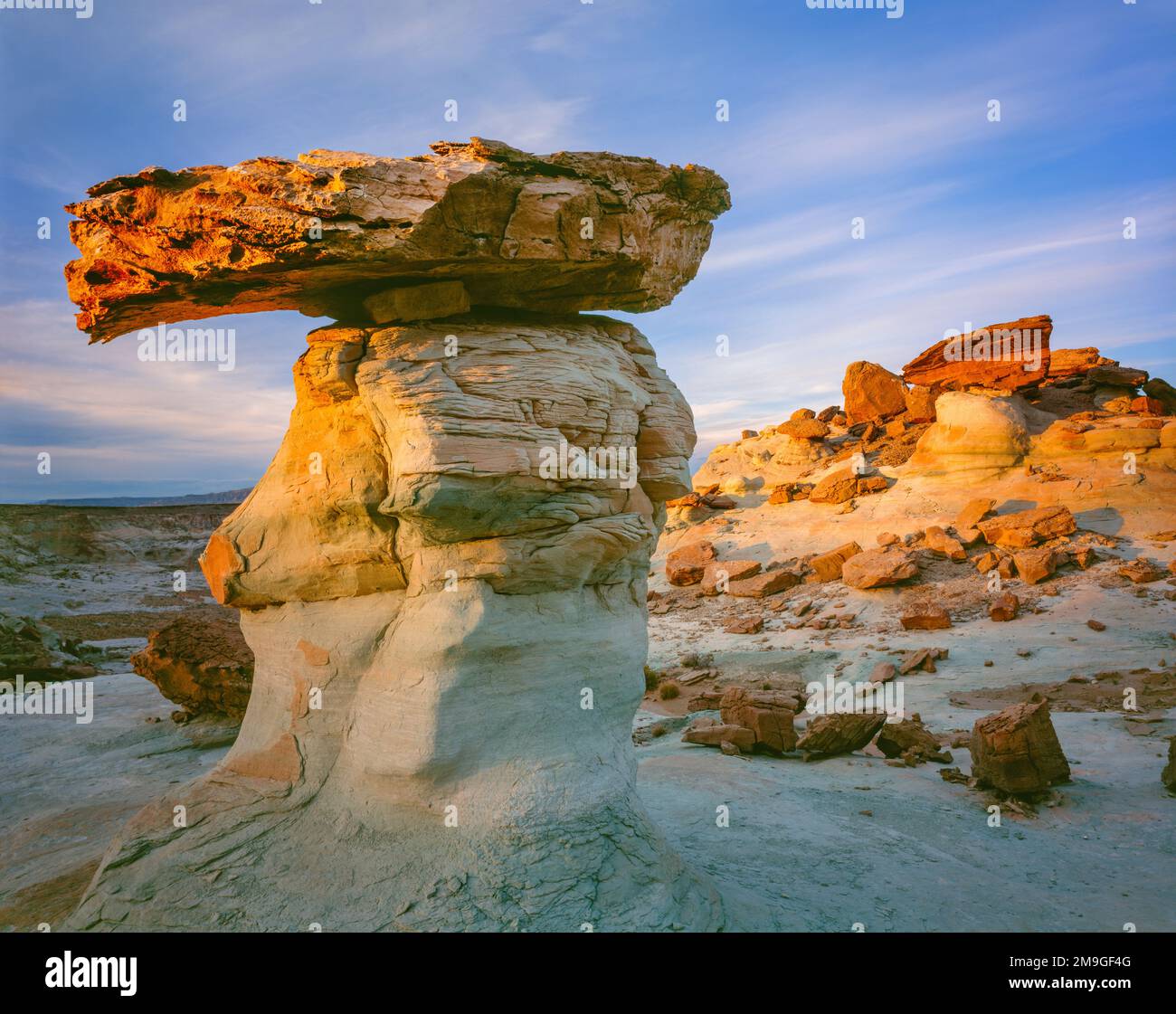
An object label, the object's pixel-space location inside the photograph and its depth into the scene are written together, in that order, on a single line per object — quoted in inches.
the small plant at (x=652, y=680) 564.1
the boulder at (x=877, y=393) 1080.2
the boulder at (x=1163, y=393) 867.4
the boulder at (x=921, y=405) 995.9
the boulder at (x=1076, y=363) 955.3
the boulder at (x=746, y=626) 679.7
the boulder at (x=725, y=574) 810.2
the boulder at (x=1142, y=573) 593.6
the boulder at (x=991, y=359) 911.0
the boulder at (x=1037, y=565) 633.0
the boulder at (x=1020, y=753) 301.0
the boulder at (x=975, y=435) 797.9
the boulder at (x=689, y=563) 854.5
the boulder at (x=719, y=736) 377.4
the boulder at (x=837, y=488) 879.7
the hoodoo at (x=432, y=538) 169.2
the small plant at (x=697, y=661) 613.9
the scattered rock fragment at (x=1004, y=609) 581.3
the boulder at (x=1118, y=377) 894.4
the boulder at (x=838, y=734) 364.2
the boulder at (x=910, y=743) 352.8
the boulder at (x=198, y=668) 398.0
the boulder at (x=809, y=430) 1032.8
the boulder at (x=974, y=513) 745.0
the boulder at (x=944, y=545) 705.1
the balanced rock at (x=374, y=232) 161.2
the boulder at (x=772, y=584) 765.3
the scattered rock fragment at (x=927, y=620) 593.6
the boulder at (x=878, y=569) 685.3
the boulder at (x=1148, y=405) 839.7
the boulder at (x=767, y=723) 374.6
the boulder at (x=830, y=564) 748.0
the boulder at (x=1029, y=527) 695.1
